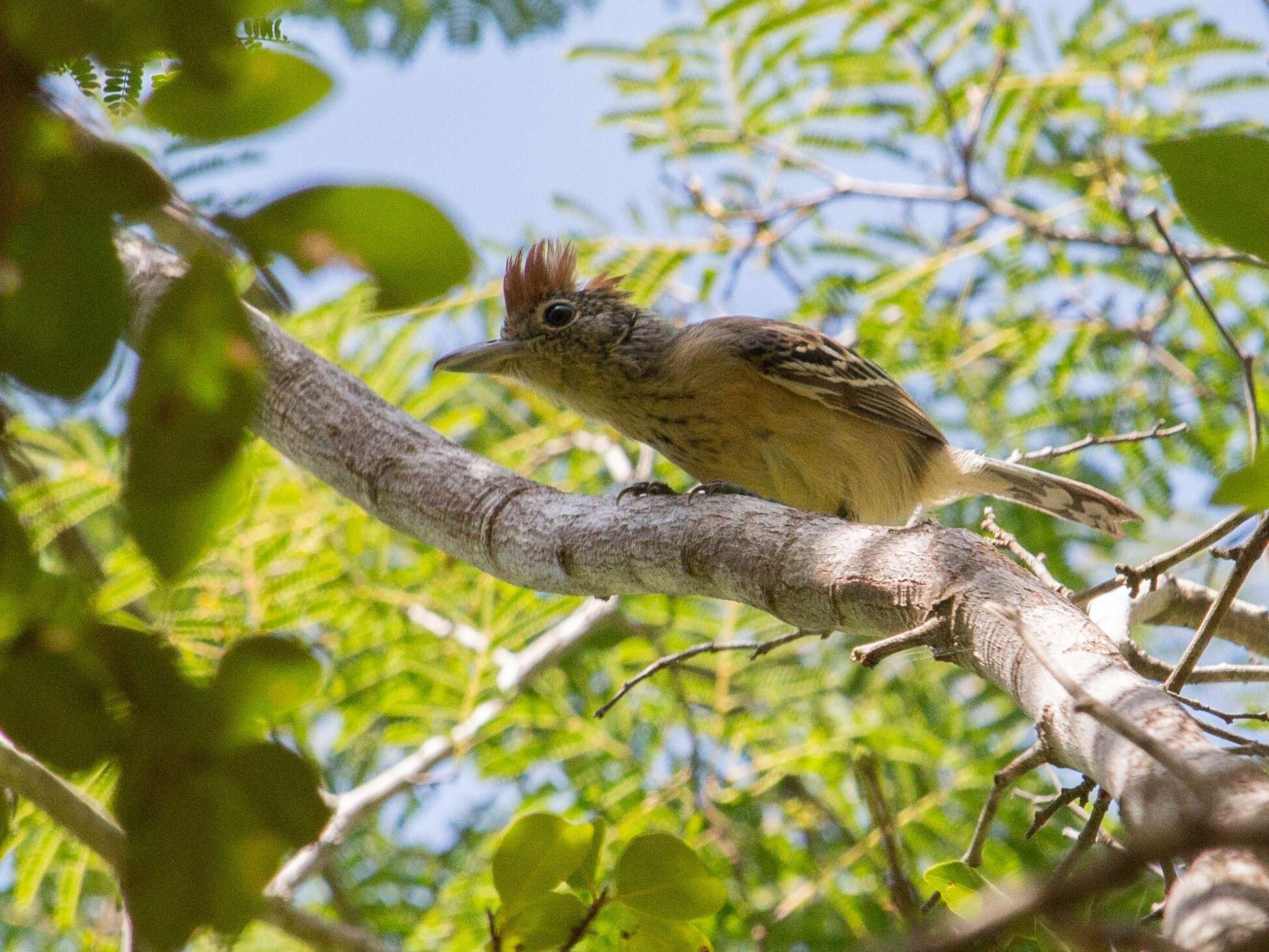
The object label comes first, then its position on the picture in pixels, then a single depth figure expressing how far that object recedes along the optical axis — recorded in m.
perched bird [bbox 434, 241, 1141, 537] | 9.61
